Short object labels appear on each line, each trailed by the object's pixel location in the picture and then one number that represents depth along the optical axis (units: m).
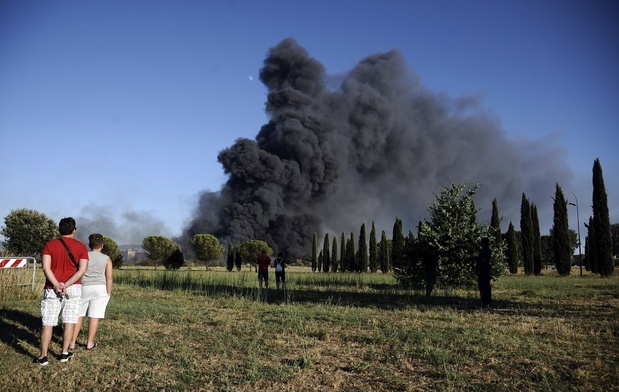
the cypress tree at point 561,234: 41.34
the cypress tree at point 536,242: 45.89
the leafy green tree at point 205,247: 69.62
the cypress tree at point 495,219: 45.56
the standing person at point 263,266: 19.88
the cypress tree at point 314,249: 67.33
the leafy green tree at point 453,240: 16.41
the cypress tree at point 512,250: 47.16
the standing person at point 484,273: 13.03
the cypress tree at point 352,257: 61.80
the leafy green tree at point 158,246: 66.25
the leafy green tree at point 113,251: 52.11
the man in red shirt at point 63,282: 6.27
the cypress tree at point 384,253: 57.75
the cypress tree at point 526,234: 46.22
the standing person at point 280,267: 19.95
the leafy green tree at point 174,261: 53.36
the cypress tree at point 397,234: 54.16
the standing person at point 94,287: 6.97
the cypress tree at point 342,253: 62.85
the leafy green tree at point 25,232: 46.16
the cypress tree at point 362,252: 58.66
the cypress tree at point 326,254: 66.12
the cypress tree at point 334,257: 65.14
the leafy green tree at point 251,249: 78.44
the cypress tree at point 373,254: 57.93
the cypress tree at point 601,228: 36.16
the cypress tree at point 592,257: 38.34
